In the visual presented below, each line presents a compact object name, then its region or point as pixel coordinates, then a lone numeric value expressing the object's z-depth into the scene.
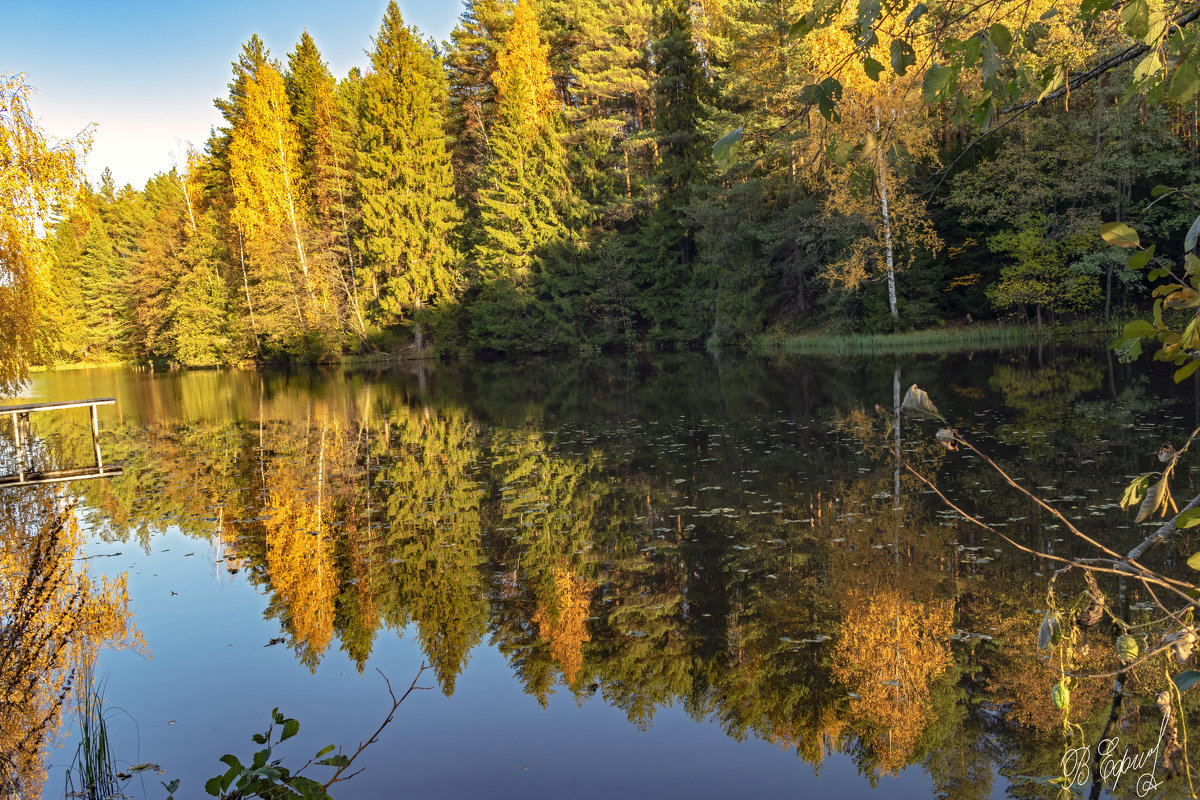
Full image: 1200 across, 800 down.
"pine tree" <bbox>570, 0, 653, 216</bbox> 34.88
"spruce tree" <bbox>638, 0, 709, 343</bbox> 34.53
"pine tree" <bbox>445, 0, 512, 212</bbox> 39.91
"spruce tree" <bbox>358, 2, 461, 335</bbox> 37.41
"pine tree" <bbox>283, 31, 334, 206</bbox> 41.44
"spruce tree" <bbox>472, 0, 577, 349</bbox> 35.78
